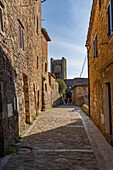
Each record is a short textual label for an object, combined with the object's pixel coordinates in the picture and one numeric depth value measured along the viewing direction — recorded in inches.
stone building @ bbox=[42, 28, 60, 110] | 588.1
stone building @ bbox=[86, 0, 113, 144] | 189.3
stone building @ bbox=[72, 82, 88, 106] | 856.6
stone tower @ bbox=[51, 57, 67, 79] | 1909.4
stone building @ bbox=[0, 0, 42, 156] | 167.8
